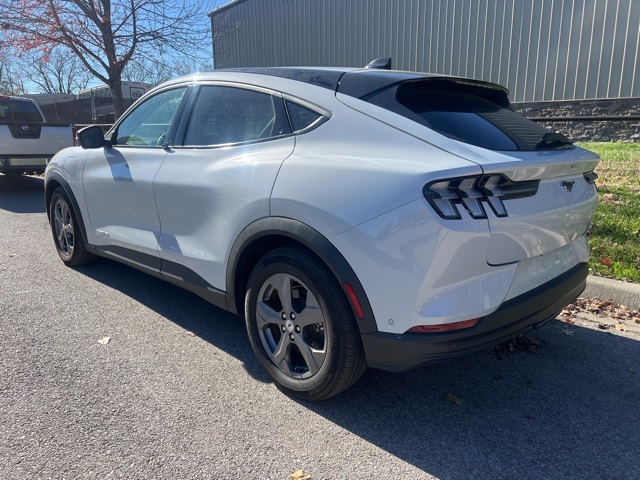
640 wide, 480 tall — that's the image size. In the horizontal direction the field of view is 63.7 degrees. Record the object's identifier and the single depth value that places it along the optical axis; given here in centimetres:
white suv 227
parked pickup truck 992
